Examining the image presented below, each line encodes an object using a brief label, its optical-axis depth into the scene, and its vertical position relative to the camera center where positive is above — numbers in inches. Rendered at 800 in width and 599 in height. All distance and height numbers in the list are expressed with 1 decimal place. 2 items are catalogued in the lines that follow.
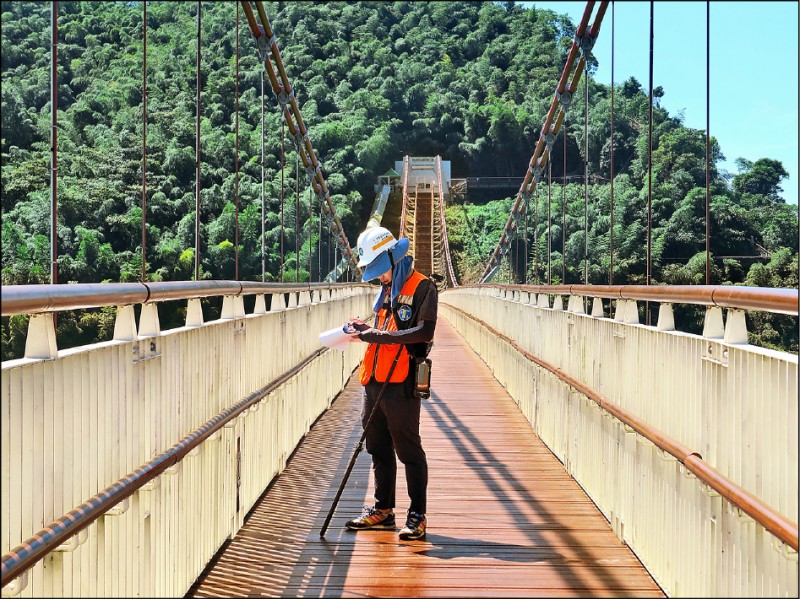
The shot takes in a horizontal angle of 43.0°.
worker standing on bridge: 178.4 -14.0
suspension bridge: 95.7 -27.7
